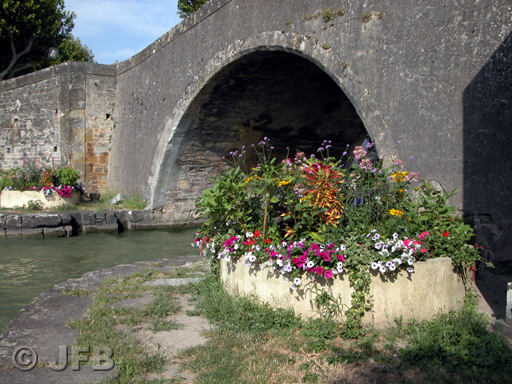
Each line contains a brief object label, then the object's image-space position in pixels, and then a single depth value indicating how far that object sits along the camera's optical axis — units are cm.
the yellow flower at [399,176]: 384
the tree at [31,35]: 1712
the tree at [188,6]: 1898
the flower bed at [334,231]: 318
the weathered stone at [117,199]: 1152
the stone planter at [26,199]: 1052
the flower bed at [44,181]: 1059
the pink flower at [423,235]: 338
